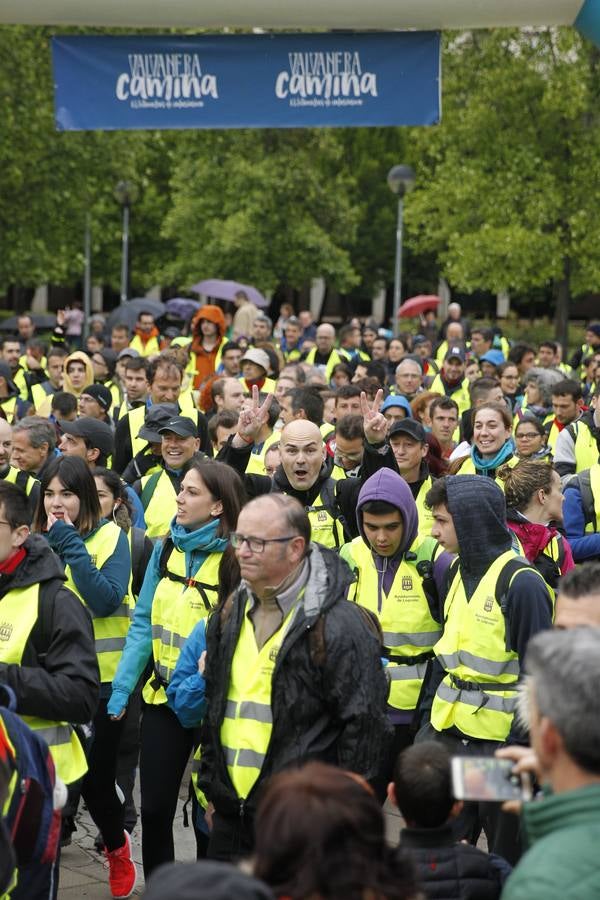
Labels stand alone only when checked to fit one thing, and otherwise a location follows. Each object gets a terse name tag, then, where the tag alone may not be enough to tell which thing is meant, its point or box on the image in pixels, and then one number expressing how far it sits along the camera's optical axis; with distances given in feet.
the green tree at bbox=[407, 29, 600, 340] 103.19
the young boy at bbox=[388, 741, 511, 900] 13.33
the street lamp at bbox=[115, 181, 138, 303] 97.50
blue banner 36.88
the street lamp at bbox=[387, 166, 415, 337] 80.53
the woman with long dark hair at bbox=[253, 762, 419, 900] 9.55
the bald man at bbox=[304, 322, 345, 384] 58.21
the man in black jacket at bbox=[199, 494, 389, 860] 15.76
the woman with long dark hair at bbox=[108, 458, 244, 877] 20.07
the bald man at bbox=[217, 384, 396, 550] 25.45
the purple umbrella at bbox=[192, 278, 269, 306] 100.17
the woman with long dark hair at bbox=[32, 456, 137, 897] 21.74
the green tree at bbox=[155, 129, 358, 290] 114.01
